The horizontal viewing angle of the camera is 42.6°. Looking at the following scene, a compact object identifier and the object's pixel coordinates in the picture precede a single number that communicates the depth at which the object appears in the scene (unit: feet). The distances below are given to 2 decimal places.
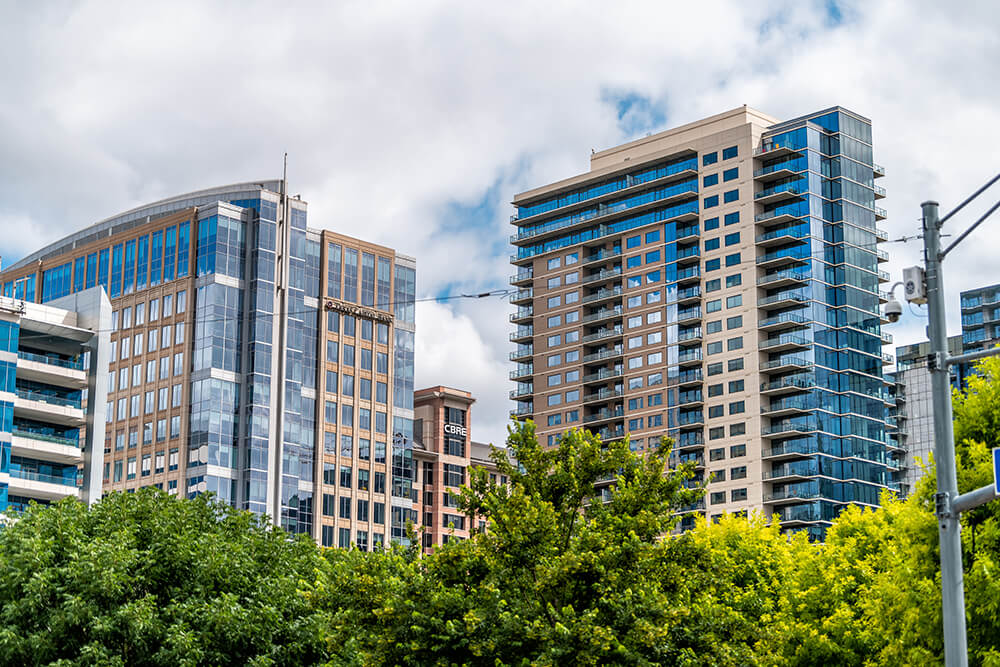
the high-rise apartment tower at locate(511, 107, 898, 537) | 448.24
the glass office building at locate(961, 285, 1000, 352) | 627.62
